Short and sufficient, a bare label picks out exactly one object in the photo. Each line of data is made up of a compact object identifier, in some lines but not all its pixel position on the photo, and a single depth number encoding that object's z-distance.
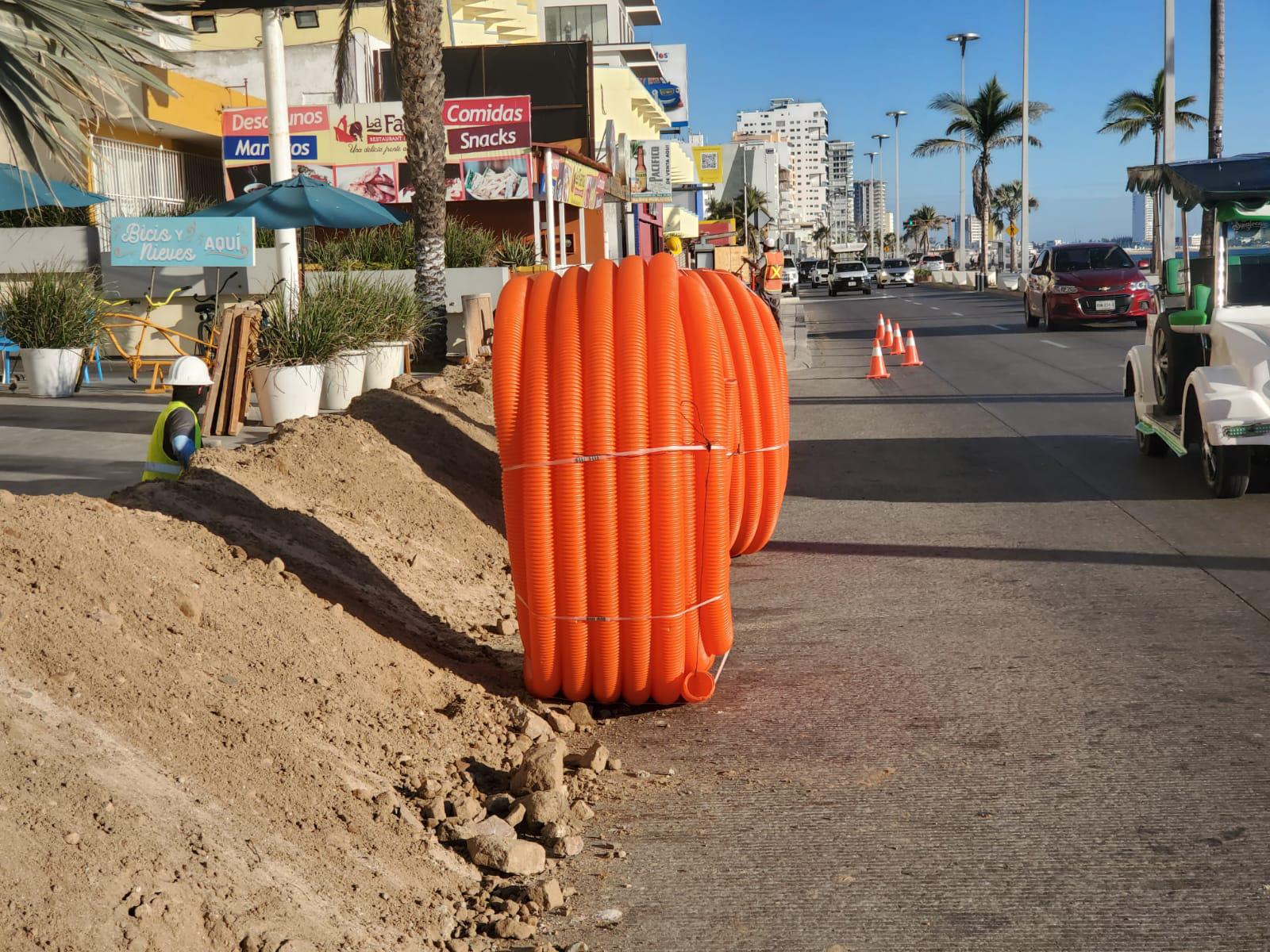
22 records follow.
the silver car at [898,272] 84.62
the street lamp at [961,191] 80.69
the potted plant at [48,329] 14.76
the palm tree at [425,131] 17.67
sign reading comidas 27.78
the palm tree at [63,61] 4.54
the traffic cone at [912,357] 22.84
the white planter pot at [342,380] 13.53
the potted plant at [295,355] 12.45
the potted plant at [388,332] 14.65
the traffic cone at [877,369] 20.70
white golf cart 9.27
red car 28.44
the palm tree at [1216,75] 35.31
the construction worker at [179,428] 7.32
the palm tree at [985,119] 76.12
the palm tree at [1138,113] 56.97
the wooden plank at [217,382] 11.62
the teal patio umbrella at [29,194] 15.58
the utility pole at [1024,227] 57.41
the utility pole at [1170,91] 33.94
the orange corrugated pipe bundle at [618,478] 5.41
